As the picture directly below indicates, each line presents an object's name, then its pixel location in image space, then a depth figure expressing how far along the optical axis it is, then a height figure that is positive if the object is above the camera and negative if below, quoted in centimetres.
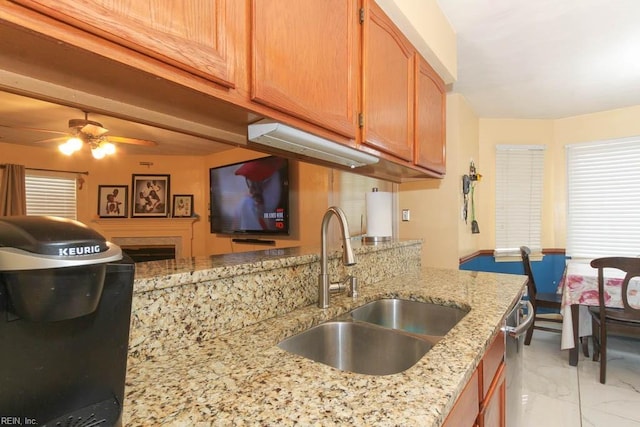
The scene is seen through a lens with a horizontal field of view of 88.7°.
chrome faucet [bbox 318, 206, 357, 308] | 110 -14
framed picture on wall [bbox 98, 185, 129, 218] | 496 +21
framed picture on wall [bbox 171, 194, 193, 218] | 514 +15
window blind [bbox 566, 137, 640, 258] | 343 +15
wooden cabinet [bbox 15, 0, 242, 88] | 52 +34
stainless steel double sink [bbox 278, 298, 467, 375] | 104 -44
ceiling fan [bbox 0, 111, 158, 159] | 251 +65
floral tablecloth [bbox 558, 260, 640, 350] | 241 -62
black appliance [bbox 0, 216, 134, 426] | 36 -14
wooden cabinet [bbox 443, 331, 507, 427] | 81 -54
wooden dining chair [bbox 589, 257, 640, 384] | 223 -72
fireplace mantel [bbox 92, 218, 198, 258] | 505 -27
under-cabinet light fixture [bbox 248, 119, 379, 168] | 98 +24
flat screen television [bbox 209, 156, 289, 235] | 349 +20
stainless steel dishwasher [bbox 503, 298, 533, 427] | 131 -63
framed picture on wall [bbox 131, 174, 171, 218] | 506 +30
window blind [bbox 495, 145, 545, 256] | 376 +21
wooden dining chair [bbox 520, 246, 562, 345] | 298 -81
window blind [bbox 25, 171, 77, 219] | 440 +31
